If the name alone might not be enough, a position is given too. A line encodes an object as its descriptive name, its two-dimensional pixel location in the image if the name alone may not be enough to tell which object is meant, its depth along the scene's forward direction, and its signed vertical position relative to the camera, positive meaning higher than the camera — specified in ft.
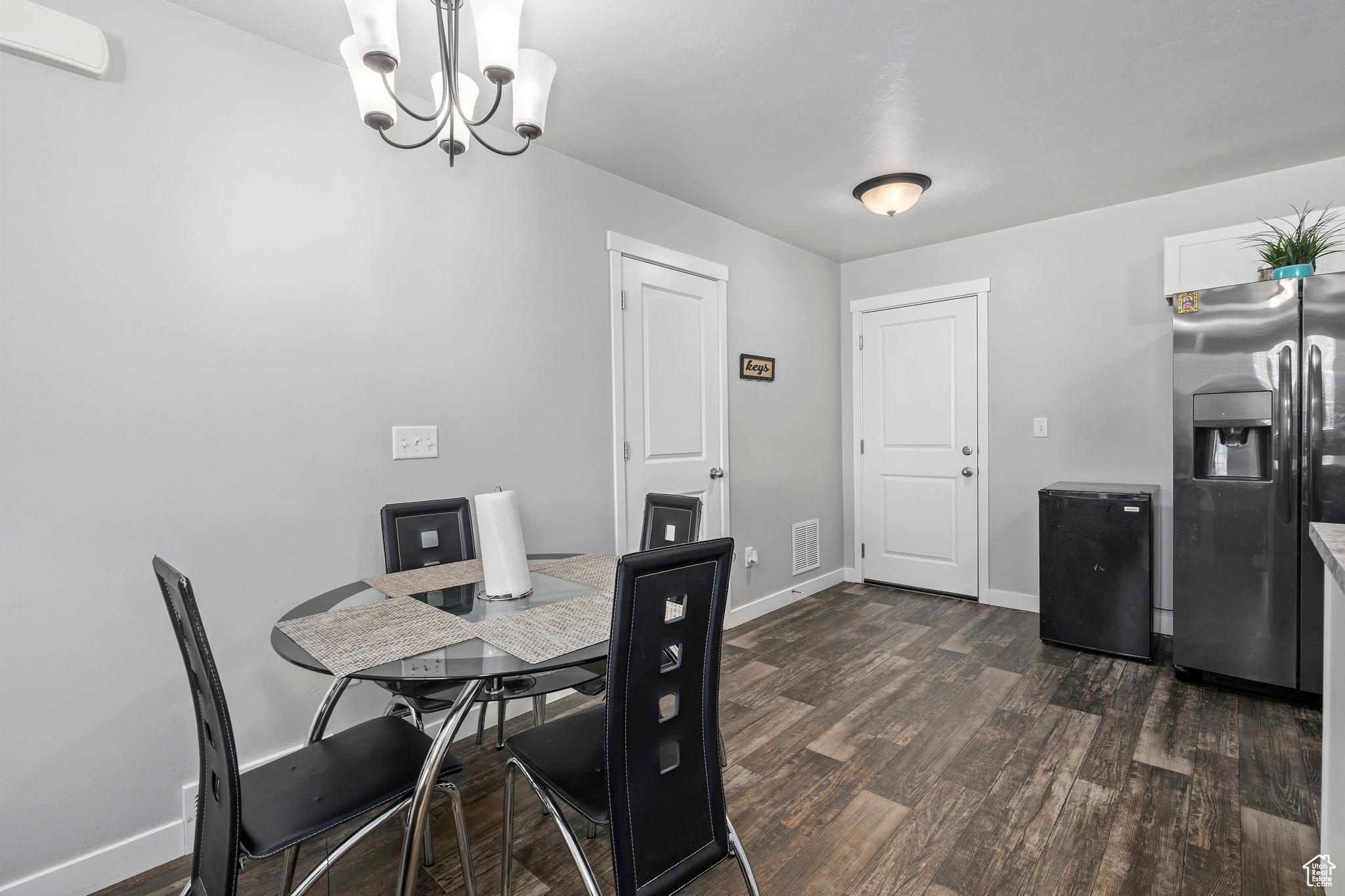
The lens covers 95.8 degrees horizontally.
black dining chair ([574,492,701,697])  7.28 -0.94
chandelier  4.50 +3.16
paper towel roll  5.30 -0.87
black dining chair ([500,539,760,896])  3.80 -1.99
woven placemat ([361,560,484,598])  5.89 -1.35
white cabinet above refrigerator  9.75 +3.02
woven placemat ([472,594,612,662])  4.23 -1.39
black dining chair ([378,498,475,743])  6.84 -1.02
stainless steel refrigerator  8.28 -0.40
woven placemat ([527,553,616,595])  6.03 -1.33
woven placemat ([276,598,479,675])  4.11 -1.40
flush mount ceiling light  9.89 +4.18
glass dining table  3.87 -1.44
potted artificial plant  8.66 +2.99
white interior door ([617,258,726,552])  10.28 +1.04
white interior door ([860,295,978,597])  13.53 -0.05
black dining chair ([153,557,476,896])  3.51 -2.39
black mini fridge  10.06 -2.12
